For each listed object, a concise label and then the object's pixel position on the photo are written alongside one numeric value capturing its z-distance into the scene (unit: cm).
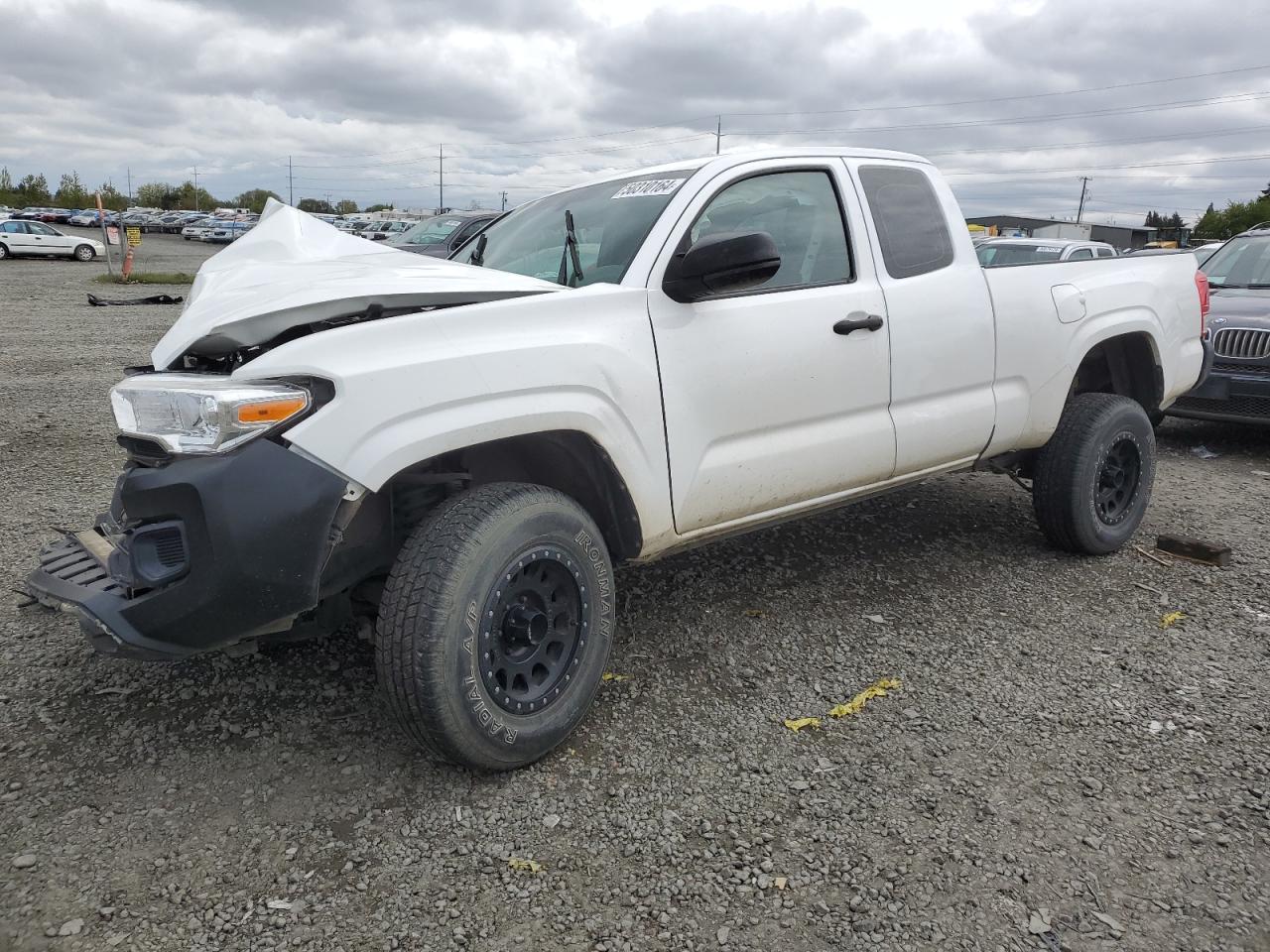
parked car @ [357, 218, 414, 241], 4124
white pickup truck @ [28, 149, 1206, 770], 245
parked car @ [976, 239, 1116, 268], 1223
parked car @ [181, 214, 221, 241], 5250
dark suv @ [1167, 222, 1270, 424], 710
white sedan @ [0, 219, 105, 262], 3216
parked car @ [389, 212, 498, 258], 1788
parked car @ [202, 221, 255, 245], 5012
